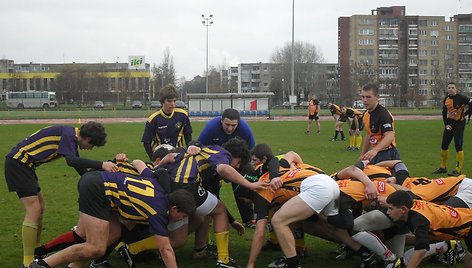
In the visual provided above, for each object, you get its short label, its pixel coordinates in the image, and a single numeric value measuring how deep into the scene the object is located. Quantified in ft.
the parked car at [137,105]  241.14
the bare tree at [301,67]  323.61
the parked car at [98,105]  243.83
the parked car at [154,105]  242.80
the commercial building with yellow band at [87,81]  299.58
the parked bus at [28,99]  249.14
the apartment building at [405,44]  344.49
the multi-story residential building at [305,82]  323.57
